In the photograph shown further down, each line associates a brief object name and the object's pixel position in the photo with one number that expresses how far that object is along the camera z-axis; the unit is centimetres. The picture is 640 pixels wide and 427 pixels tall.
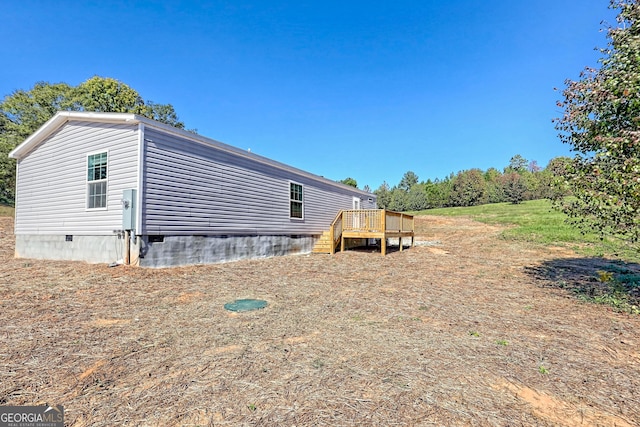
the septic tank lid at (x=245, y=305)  470
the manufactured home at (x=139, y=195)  707
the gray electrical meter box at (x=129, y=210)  677
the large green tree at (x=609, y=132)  403
